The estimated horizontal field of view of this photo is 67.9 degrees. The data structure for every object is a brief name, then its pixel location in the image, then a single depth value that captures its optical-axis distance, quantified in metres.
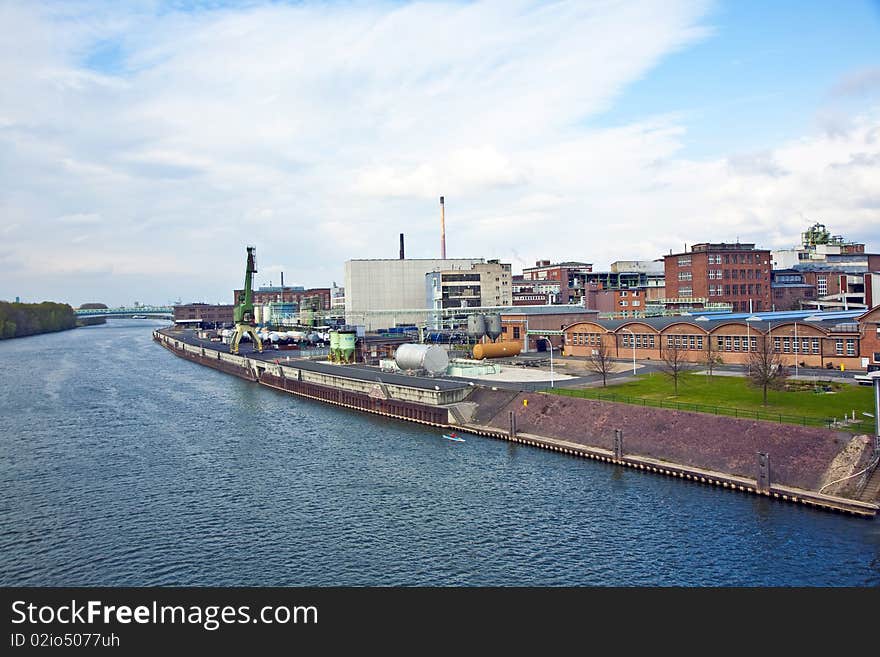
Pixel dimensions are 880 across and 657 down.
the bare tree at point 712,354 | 64.85
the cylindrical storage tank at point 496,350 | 80.00
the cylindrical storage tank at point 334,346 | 93.44
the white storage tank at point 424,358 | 70.12
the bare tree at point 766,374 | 44.09
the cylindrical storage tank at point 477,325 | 83.88
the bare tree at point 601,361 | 58.82
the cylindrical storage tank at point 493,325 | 84.50
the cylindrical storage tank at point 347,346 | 92.44
